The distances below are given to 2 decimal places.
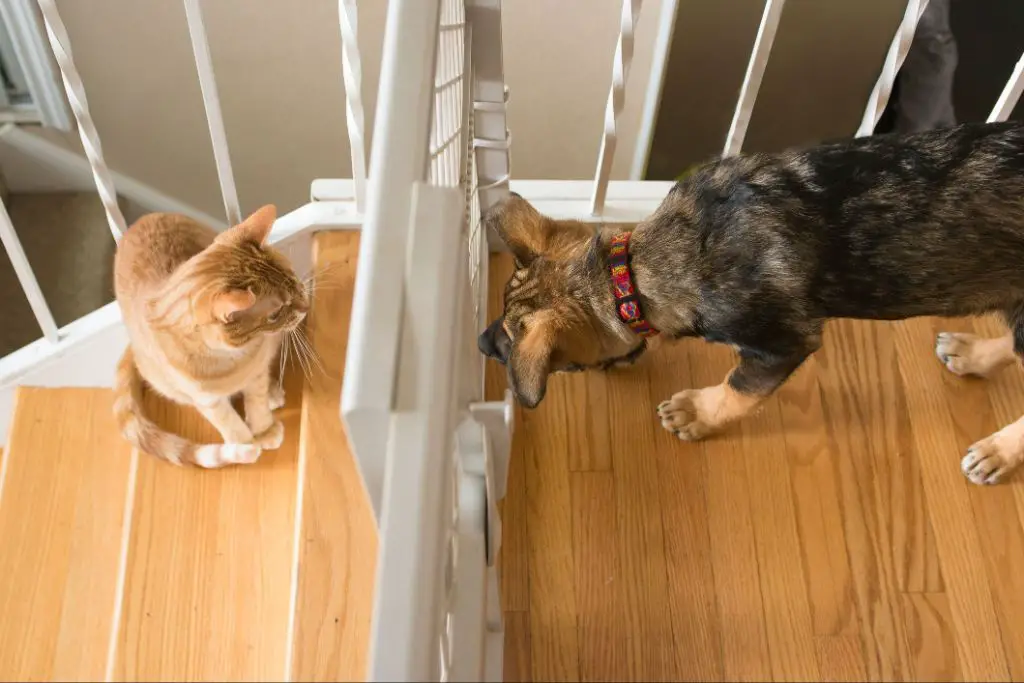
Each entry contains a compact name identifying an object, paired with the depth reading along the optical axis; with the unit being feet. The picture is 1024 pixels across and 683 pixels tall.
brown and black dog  4.37
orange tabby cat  4.95
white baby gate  2.44
